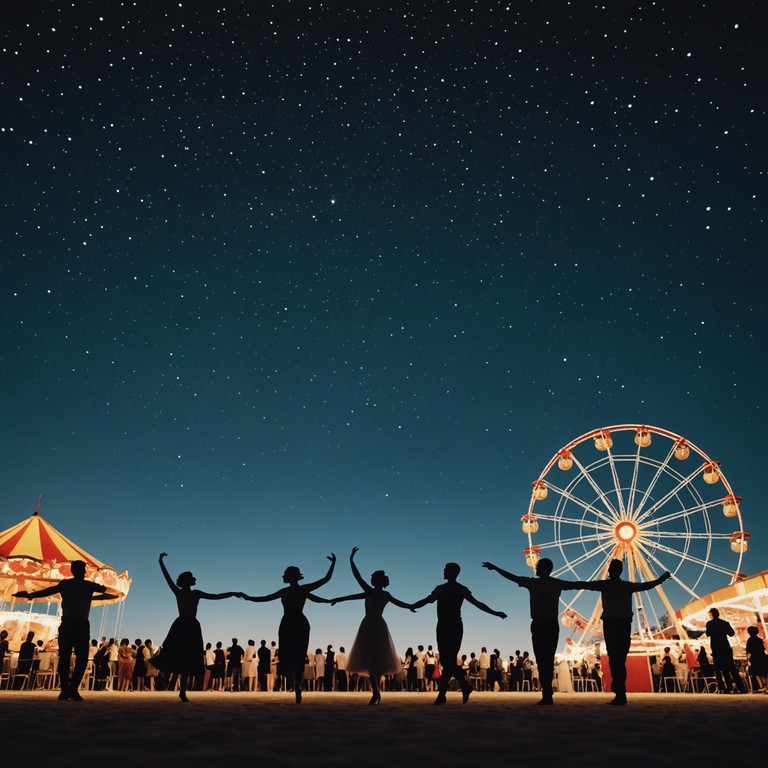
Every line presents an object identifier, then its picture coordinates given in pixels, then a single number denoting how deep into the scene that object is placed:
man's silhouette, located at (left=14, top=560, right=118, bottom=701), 7.79
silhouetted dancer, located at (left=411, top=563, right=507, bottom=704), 7.64
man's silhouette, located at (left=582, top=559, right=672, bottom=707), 7.82
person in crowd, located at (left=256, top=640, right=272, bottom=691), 19.31
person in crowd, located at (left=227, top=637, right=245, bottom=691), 19.41
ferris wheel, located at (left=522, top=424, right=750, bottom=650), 25.11
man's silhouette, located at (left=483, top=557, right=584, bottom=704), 7.55
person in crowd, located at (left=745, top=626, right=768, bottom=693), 12.70
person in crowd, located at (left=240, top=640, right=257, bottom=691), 20.30
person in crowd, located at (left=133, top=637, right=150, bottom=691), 18.75
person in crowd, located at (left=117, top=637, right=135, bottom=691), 18.52
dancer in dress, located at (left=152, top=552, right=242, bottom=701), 8.02
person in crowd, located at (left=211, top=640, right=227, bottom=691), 19.45
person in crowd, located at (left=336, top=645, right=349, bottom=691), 20.32
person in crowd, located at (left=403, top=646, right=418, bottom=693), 20.97
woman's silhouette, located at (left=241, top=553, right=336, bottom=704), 8.05
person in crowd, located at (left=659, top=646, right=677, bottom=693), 20.61
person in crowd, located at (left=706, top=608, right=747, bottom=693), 11.76
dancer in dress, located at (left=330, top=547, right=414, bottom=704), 8.23
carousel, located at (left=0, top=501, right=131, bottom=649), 19.95
